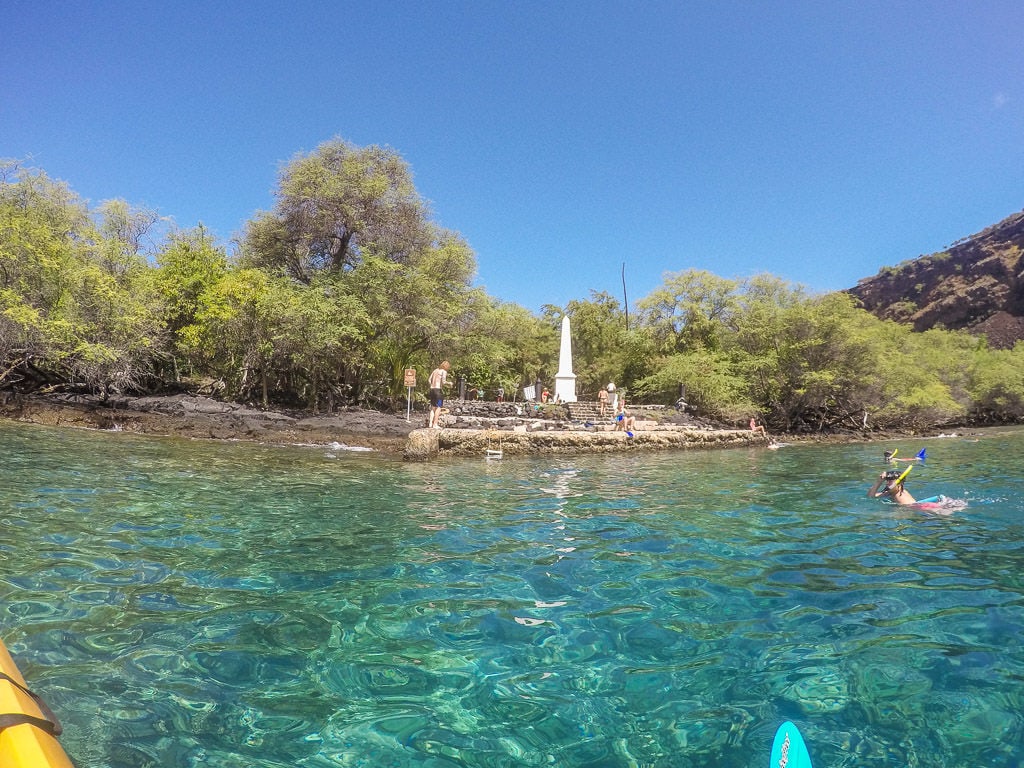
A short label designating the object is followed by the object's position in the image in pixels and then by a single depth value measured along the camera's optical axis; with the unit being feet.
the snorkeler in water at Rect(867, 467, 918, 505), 29.14
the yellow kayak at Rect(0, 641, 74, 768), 4.96
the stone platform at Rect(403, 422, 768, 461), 50.01
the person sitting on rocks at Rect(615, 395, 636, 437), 71.35
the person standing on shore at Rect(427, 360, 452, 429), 51.31
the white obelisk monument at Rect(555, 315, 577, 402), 93.15
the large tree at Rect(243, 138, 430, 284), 82.74
